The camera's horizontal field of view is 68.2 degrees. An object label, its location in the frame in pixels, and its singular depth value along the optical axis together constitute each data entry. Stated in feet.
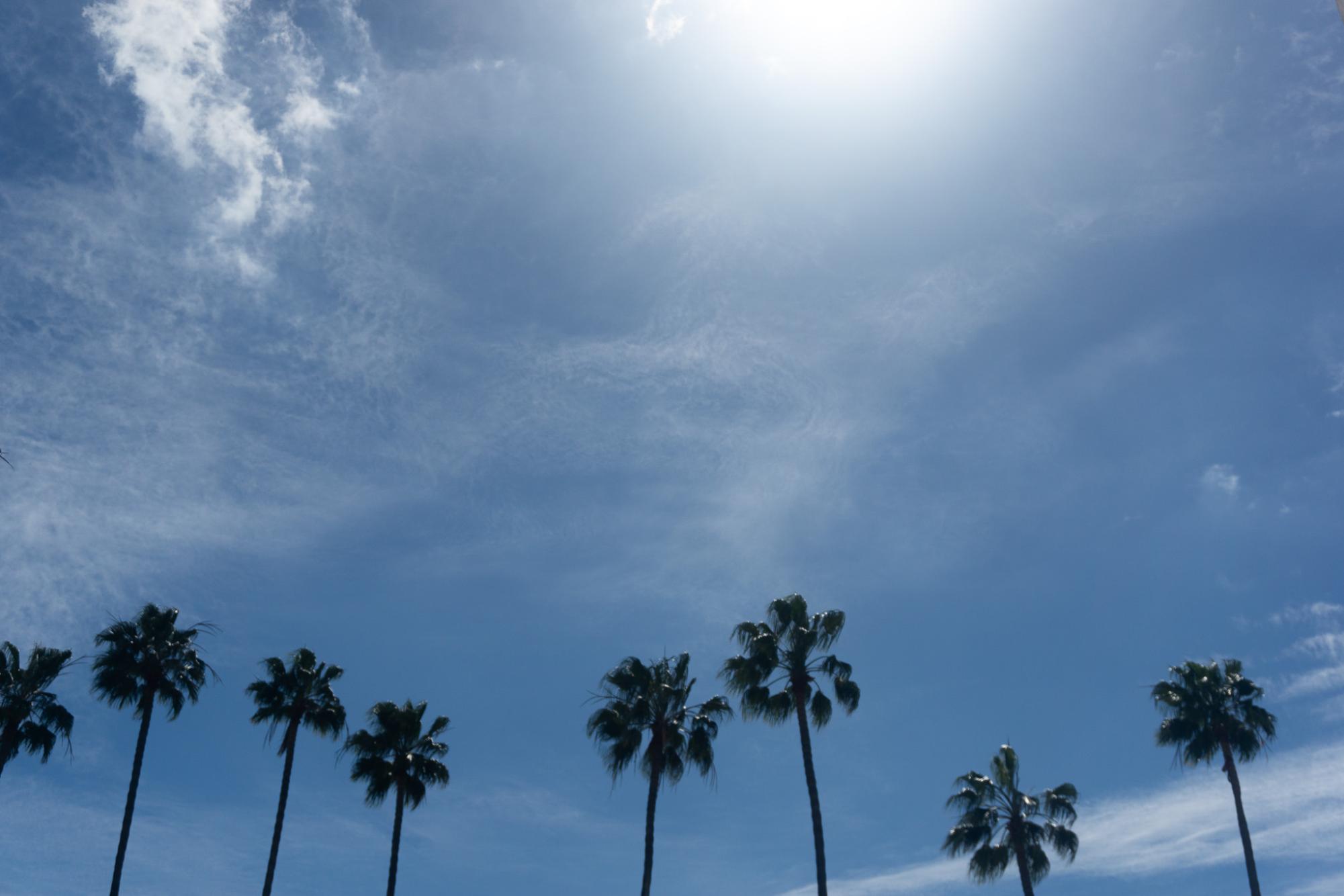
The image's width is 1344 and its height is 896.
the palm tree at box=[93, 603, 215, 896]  145.18
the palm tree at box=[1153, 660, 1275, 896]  141.18
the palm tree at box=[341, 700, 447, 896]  148.97
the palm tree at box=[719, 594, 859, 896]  128.77
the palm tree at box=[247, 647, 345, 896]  152.05
